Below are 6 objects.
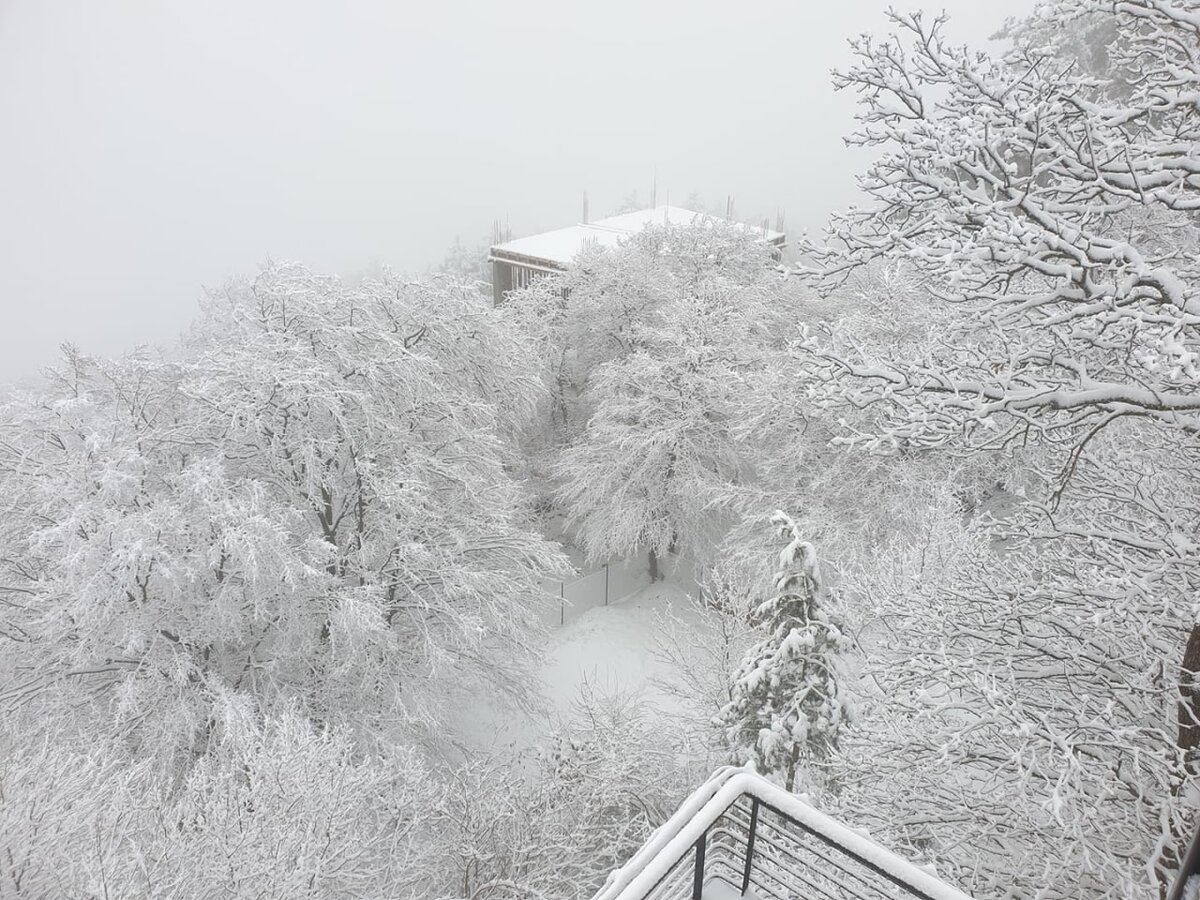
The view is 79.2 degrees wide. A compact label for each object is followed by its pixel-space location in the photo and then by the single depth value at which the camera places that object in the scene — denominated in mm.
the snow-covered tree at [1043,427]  4051
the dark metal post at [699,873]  3907
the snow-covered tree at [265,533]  10781
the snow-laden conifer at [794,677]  9773
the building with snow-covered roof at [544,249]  32494
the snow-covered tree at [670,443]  18747
